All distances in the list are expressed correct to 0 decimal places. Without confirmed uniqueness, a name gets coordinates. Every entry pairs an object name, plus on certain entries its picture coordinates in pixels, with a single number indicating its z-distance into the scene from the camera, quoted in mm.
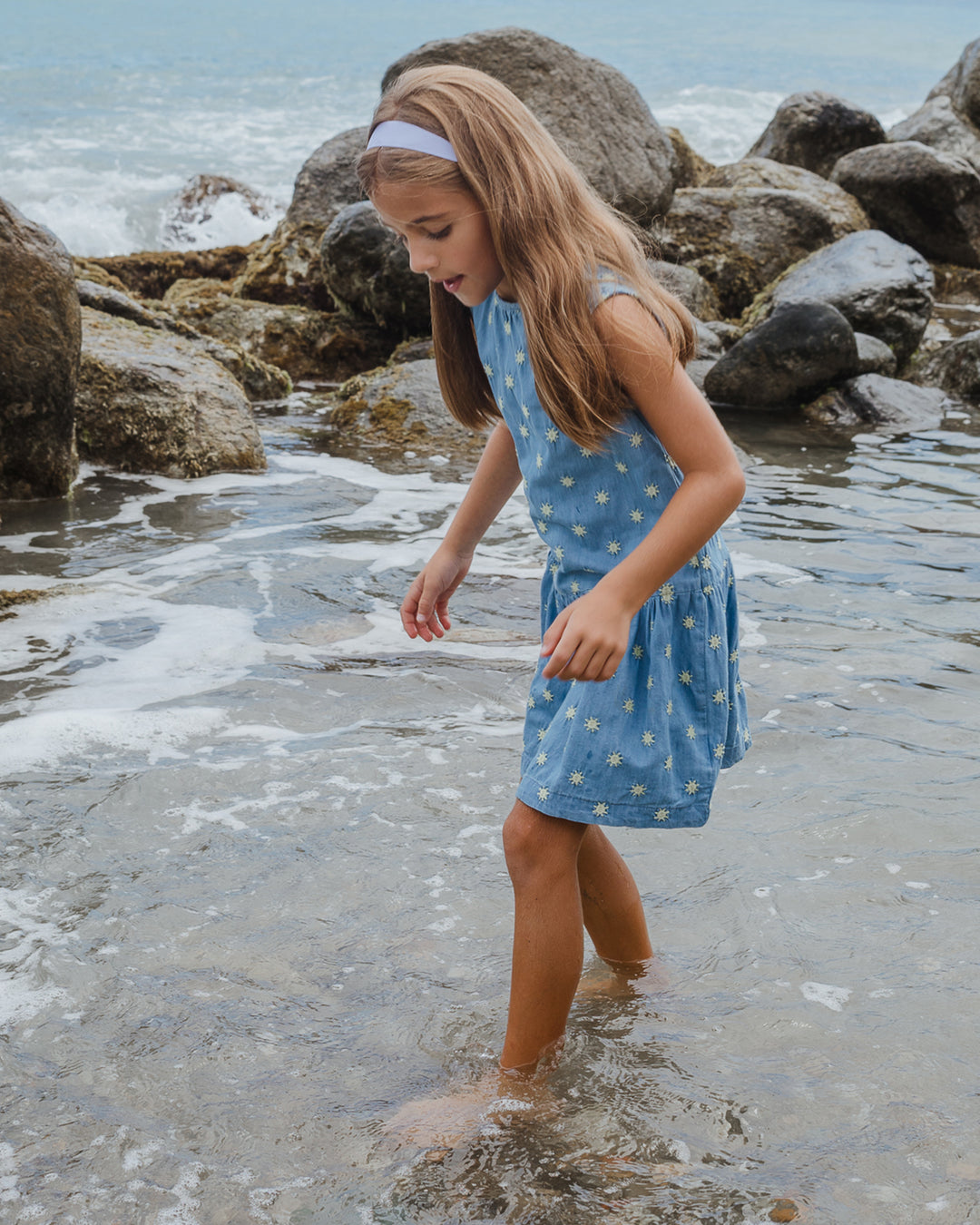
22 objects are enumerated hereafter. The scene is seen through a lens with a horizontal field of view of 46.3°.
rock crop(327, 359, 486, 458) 8367
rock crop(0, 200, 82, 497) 5988
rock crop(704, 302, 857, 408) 9086
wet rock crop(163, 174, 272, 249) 17562
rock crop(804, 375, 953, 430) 9102
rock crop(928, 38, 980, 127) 18234
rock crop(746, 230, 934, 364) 10203
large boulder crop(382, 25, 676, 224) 10820
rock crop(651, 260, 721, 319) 10836
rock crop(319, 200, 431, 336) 9894
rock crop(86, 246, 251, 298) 11875
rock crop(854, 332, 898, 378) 9781
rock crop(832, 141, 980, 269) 13344
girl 1843
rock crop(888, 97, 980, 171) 17234
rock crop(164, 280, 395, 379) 10531
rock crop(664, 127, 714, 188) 14133
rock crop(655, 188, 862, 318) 11805
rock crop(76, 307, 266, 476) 7207
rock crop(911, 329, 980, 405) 9984
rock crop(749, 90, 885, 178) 15234
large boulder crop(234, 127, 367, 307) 11234
